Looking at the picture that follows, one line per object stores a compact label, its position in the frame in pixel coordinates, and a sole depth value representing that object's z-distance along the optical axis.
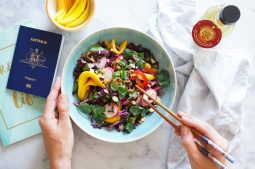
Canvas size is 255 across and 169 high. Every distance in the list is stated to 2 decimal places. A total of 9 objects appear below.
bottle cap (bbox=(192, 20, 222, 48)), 0.99
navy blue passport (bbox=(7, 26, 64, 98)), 1.04
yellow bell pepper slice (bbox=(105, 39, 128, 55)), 1.02
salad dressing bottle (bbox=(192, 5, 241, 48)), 0.99
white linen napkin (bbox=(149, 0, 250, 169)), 1.02
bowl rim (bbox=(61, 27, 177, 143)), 0.97
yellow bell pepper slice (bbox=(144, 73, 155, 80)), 1.01
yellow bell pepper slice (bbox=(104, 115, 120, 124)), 1.00
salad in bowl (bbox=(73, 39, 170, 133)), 0.99
